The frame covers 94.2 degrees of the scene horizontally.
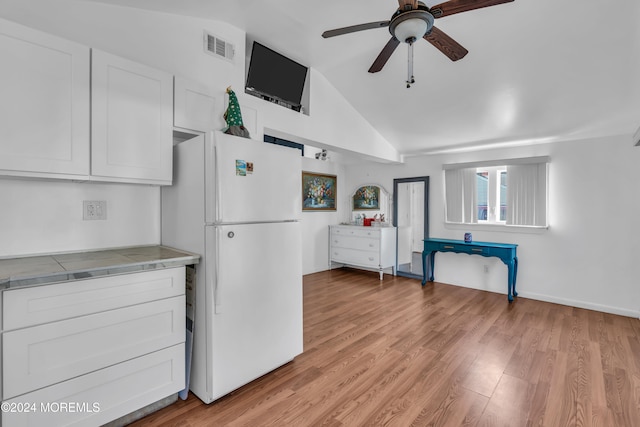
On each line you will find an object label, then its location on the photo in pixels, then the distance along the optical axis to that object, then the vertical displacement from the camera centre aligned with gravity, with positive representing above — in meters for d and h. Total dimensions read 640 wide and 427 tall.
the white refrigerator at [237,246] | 1.82 -0.22
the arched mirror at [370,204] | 5.58 +0.18
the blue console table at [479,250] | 3.87 -0.51
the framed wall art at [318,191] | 5.43 +0.41
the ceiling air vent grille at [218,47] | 2.43 +1.39
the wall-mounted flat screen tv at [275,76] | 2.85 +1.39
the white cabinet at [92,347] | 1.30 -0.68
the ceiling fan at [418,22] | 1.62 +1.12
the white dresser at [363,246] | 5.06 -0.59
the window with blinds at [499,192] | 3.91 +0.32
